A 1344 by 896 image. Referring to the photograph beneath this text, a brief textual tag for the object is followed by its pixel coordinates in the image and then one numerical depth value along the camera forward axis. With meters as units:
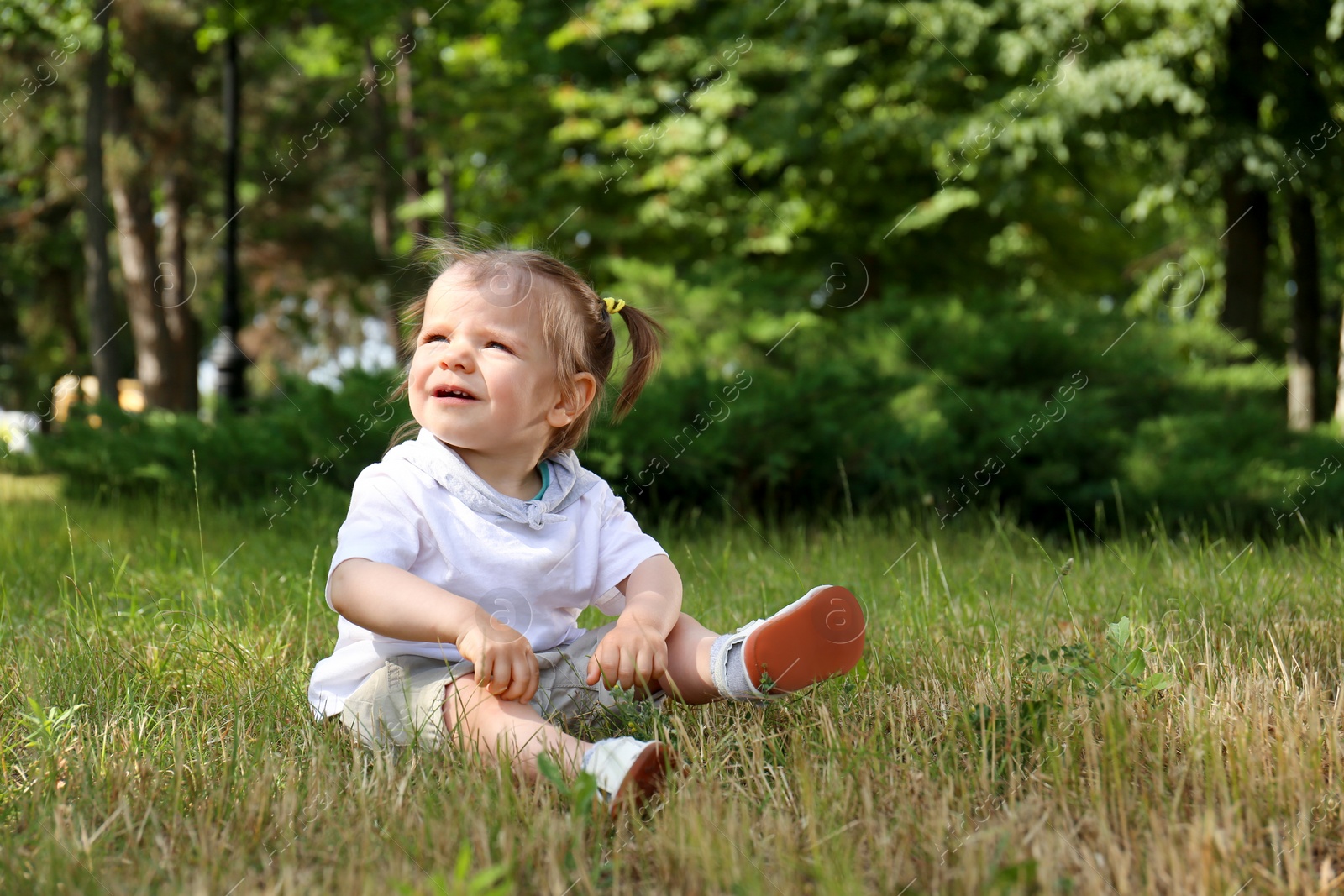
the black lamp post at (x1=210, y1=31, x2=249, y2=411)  10.48
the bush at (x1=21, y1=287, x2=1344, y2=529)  5.55
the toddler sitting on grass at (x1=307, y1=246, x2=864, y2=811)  2.03
